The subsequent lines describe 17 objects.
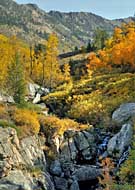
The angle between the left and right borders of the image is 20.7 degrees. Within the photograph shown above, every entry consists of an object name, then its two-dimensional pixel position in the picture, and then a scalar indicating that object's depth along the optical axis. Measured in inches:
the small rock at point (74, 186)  1263.3
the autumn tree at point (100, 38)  5236.2
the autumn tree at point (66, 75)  3703.2
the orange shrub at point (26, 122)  1373.0
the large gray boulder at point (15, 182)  1051.9
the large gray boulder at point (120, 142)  1467.8
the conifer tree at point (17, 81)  1958.7
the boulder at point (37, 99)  2726.9
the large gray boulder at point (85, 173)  1342.8
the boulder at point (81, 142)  1610.5
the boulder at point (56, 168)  1328.7
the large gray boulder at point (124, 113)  1802.4
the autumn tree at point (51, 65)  3564.7
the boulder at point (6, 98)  1759.4
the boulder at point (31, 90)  2891.7
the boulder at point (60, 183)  1264.8
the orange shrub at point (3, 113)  1377.5
